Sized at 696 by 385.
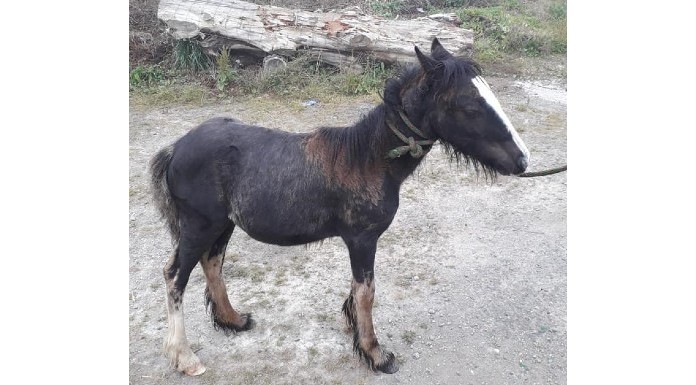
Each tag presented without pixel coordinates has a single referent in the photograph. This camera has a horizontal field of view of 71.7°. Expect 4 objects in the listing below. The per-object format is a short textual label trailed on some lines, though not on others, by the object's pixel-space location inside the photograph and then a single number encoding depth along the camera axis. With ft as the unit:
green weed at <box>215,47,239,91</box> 29.37
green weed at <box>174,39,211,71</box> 30.53
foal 9.20
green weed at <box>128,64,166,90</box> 30.16
